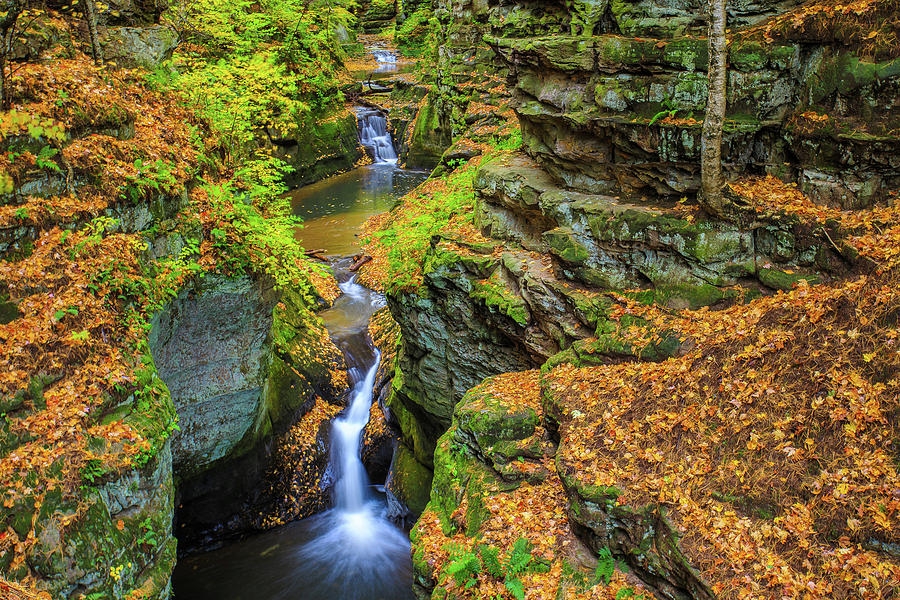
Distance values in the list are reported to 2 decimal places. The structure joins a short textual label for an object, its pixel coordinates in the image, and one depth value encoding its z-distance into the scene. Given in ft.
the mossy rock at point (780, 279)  24.46
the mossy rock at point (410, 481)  38.27
